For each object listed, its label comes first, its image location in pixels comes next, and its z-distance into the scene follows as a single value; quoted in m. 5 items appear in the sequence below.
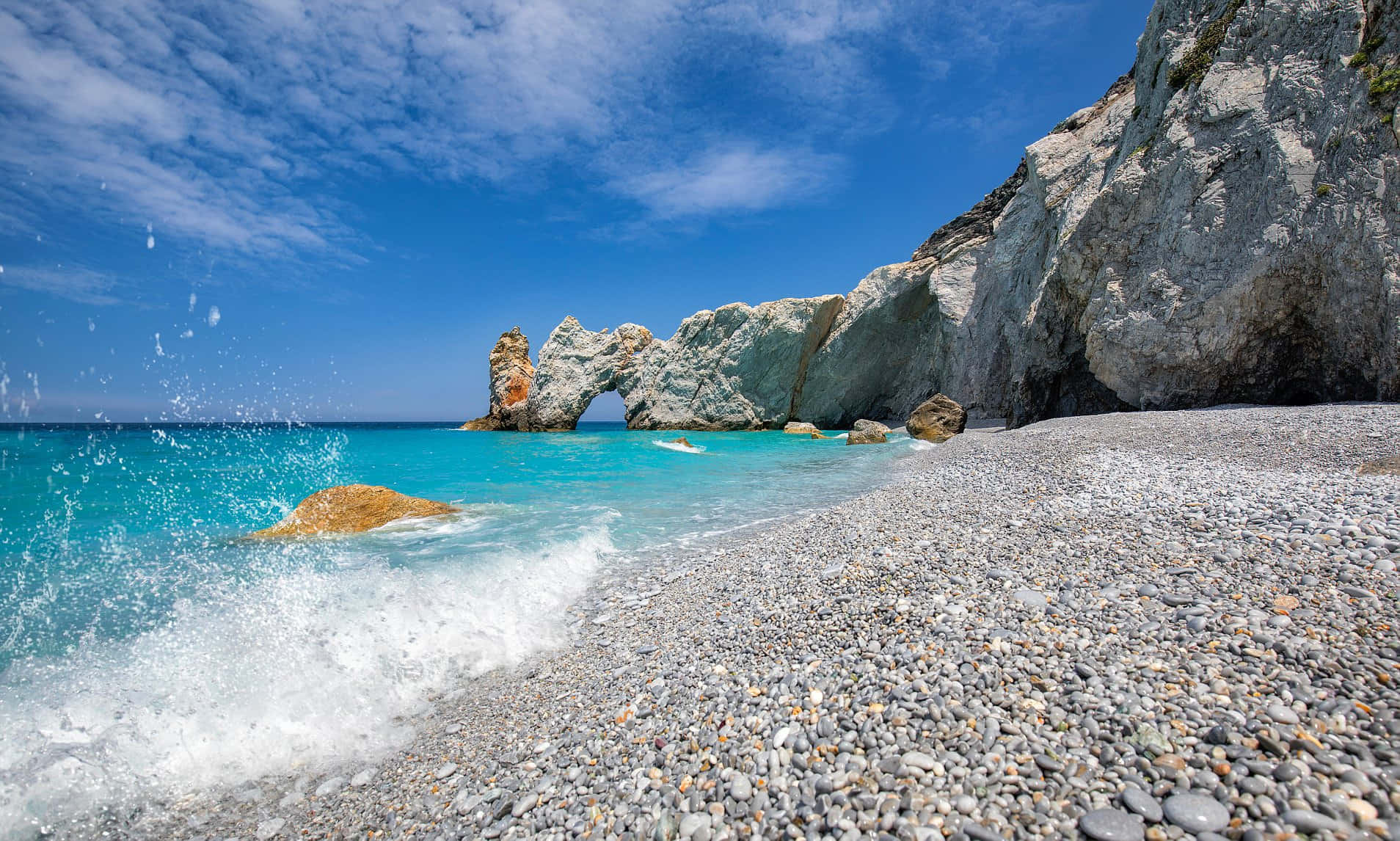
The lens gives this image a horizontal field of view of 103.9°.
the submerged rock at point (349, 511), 10.16
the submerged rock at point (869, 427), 30.32
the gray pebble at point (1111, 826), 2.13
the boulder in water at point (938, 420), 28.95
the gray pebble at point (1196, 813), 2.12
